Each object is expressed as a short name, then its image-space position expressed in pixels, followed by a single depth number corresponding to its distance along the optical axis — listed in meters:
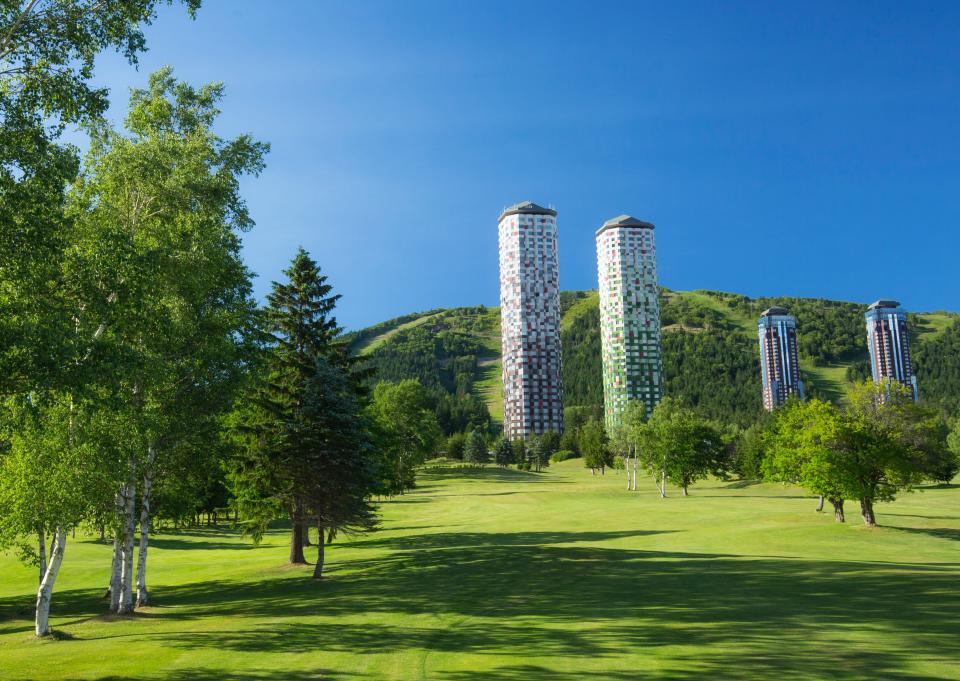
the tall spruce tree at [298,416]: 32.38
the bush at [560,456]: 168.50
